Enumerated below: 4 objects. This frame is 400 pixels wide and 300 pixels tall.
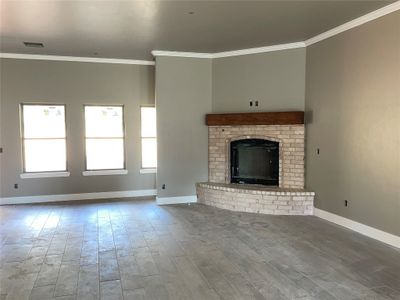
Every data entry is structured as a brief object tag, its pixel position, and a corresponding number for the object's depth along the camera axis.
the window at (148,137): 7.84
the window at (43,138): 7.16
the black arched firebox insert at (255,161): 6.53
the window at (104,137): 7.53
